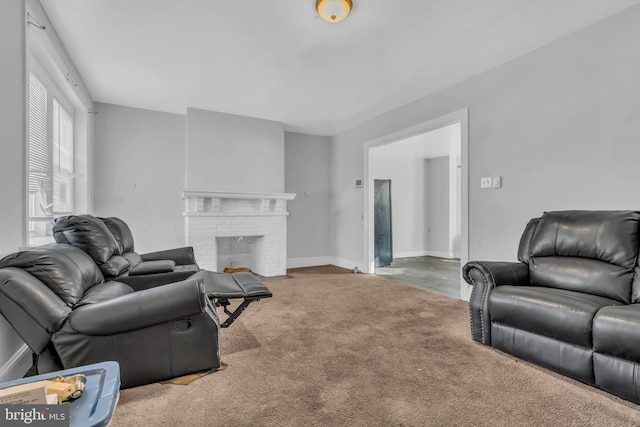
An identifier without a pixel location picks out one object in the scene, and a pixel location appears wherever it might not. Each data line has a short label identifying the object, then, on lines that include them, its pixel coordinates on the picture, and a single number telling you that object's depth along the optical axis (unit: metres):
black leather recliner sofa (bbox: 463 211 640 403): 1.69
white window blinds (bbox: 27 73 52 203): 2.58
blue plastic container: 0.86
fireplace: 4.74
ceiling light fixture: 2.27
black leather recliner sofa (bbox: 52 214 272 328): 2.30
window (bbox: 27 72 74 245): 2.60
